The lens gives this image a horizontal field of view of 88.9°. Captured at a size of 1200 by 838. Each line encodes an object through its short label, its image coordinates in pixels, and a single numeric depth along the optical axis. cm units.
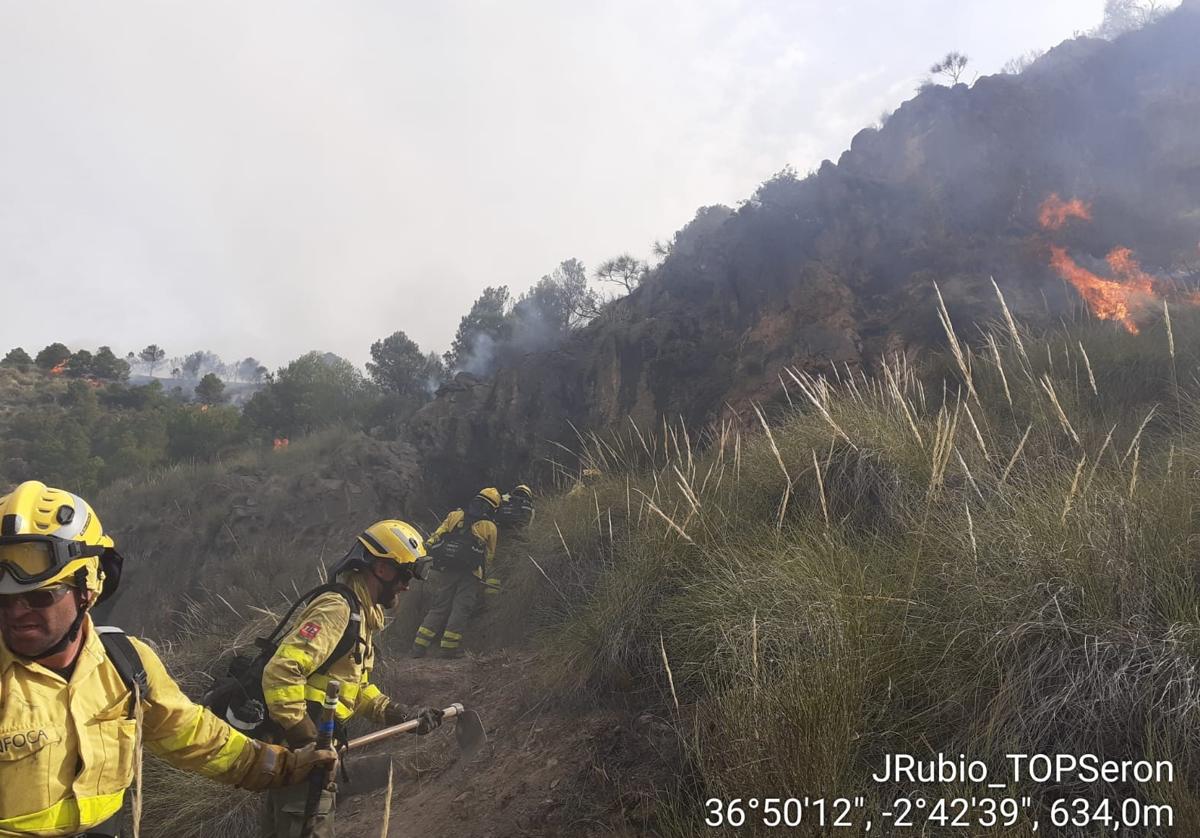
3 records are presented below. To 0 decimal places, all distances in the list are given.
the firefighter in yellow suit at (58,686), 162
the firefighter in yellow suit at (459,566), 833
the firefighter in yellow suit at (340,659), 309
